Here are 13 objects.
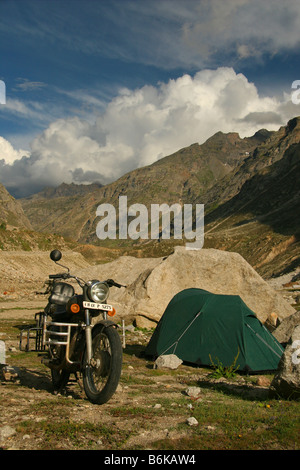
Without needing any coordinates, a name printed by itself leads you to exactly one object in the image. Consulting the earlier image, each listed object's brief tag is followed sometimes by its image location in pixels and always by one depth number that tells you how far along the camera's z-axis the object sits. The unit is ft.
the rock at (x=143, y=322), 66.74
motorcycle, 22.18
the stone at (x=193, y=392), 27.37
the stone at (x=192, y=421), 19.26
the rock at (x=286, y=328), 47.03
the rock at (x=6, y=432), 17.11
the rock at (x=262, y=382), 32.94
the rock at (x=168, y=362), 40.01
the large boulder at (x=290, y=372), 24.68
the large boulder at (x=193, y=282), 64.44
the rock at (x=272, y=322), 60.23
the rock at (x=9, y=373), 29.99
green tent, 40.34
